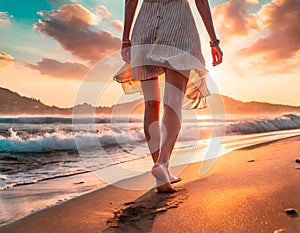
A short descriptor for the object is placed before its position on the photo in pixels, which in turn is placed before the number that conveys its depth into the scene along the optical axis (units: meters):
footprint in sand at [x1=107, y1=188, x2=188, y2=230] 1.35
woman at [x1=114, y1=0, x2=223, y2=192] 1.93
